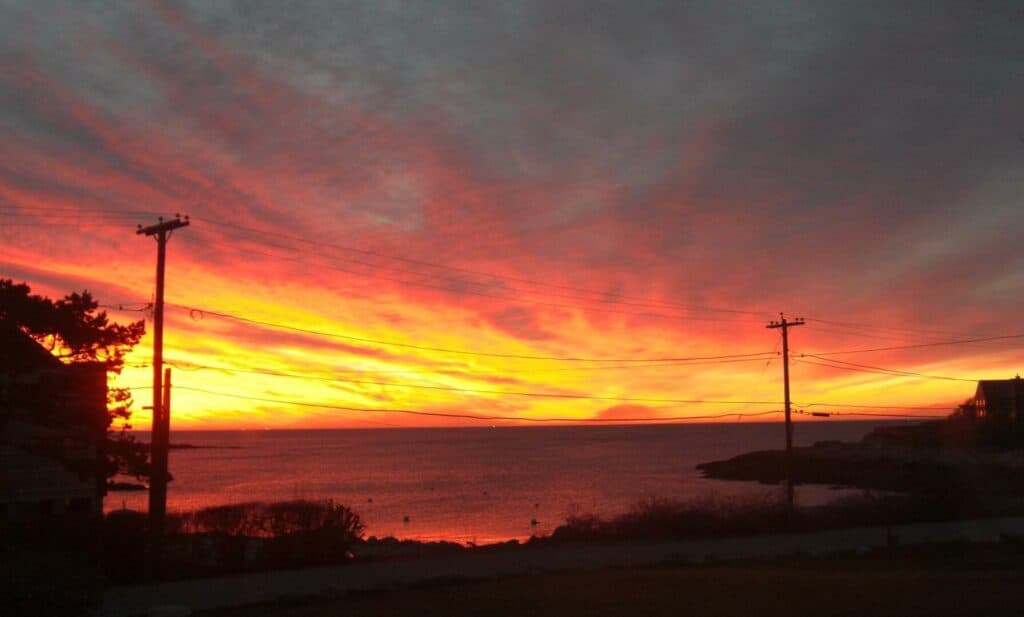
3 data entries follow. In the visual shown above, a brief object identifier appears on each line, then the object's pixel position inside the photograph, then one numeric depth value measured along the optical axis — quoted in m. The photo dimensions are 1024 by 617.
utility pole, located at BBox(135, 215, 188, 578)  22.38
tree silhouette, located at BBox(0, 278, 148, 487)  19.58
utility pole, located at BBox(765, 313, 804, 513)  39.92
